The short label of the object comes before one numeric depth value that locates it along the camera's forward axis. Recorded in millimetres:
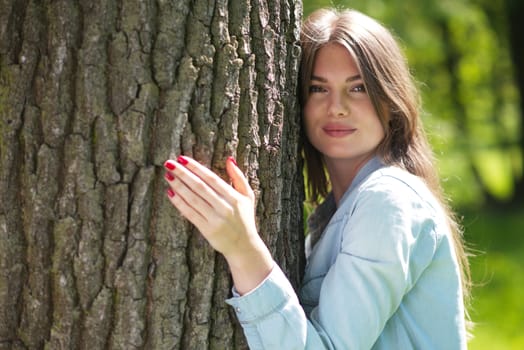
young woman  2992
